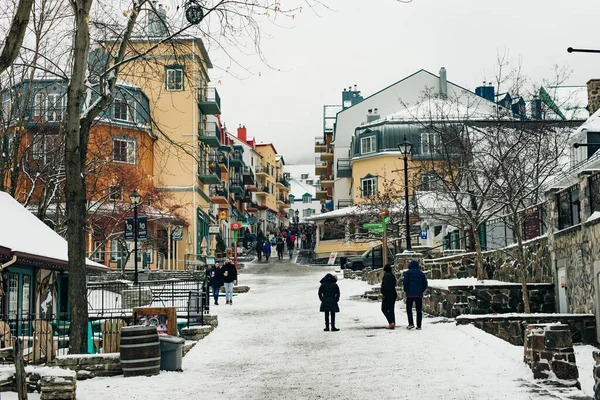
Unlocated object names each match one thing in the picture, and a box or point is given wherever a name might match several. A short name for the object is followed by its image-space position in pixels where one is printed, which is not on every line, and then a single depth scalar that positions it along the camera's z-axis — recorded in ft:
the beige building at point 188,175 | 173.68
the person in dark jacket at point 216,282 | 91.16
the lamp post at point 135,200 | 93.41
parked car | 146.61
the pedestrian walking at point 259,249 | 193.49
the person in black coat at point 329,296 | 63.21
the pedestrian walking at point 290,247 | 210.59
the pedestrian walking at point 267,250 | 193.88
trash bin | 45.21
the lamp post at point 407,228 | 98.97
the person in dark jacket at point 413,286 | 63.98
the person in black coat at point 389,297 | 63.67
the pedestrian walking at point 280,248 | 197.47
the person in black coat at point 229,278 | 89.92
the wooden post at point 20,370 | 30.53
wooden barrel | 43.45
